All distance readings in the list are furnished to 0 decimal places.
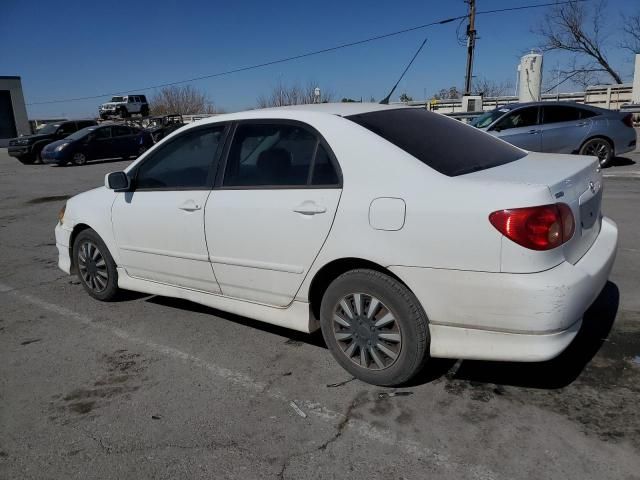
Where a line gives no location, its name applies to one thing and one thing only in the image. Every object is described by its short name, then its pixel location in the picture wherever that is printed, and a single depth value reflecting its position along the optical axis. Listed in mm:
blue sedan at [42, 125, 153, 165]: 20203
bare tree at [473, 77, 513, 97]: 46703
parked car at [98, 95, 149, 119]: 48125
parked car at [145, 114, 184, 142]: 25777
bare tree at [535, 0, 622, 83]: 37719
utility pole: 29844
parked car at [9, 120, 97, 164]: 22047
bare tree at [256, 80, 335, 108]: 37825
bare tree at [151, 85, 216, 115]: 60312
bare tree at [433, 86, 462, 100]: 46719
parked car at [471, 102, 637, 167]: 11039
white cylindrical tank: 24000
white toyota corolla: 2660
